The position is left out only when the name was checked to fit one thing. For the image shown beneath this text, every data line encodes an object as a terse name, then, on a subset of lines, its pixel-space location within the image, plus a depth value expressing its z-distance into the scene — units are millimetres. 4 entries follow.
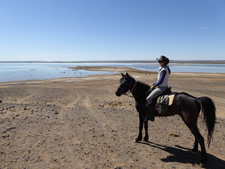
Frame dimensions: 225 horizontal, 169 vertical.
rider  5664
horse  5020
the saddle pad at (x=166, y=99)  5562
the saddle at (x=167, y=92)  6016
